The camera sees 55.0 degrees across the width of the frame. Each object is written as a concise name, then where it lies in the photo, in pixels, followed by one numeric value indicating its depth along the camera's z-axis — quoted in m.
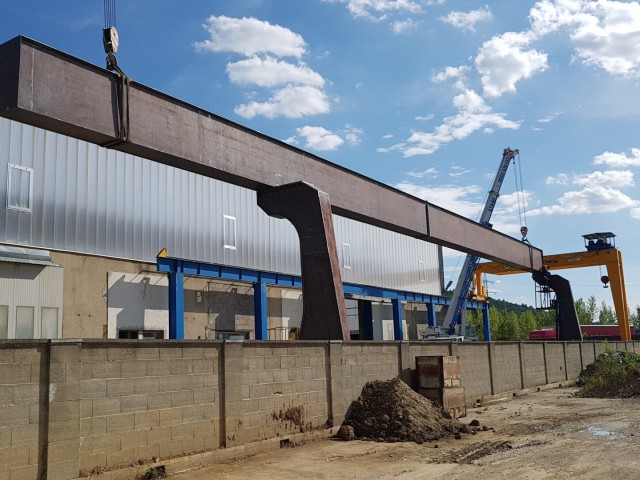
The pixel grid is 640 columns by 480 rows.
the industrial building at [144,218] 10.49
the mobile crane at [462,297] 33.72
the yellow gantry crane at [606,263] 33.75
